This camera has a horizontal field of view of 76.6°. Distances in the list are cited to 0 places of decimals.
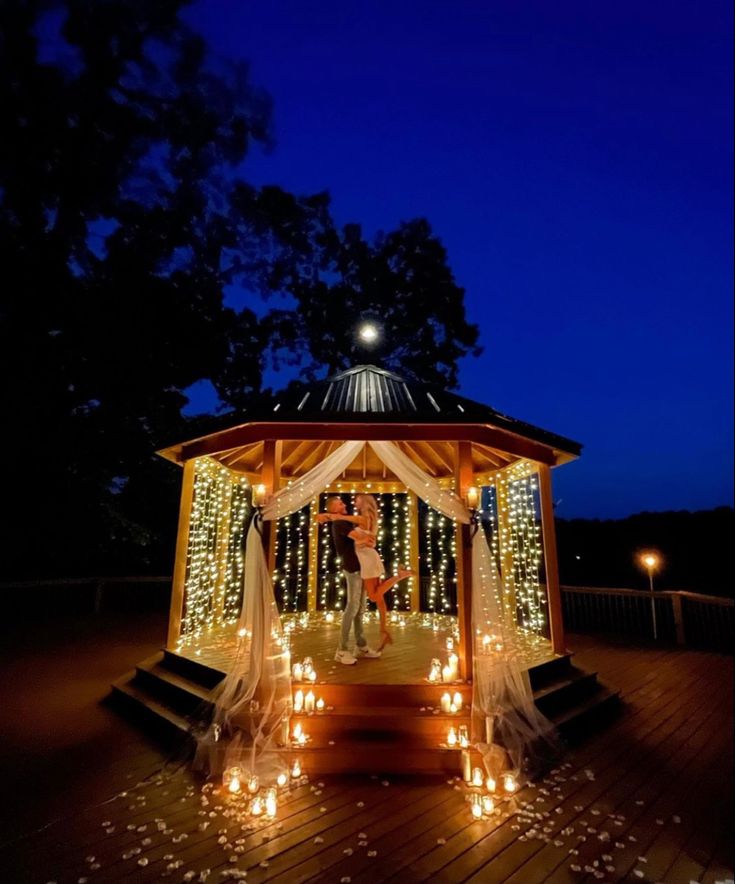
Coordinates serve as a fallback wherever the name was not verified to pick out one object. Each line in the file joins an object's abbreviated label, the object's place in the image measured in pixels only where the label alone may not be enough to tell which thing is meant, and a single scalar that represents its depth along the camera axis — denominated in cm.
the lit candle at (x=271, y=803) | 313
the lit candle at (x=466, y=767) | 363
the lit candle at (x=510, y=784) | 347
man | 530
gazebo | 412
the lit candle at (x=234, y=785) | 340
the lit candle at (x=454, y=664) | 442
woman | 519
